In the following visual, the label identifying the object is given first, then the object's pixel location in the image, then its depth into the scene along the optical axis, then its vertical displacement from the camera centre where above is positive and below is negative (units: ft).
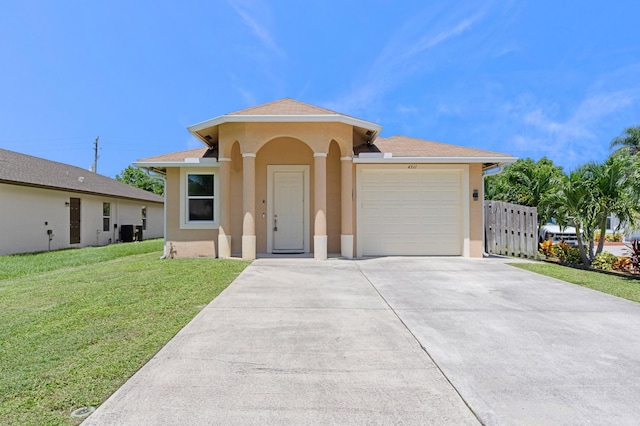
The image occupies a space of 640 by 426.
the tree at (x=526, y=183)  57.72 +6.05
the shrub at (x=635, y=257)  27.66 -3.23
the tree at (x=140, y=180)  136.98 +15.31
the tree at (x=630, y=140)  89.71 +20.94
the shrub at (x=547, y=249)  38.63 -3.52
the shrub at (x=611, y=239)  84.36 -5.28
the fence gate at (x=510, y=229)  36.63 -1.26
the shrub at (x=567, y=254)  34.25 -3.71
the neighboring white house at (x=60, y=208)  45.16 +1.74
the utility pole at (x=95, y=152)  137.90 +26.78
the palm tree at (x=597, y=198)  29.78 +1.82
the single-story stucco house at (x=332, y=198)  34.83 +2.09
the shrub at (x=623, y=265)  29.44 -4.08
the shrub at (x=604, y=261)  30.63 -3.92
